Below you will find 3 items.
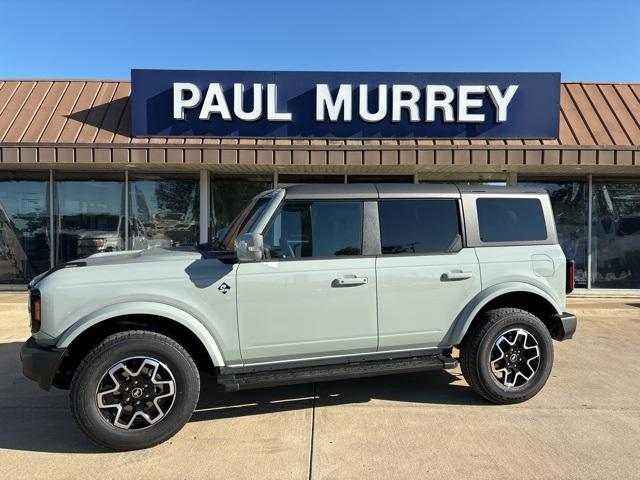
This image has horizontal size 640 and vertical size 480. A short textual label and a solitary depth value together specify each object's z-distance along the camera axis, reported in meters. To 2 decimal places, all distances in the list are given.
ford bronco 3.56
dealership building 8.33
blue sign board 8.74
